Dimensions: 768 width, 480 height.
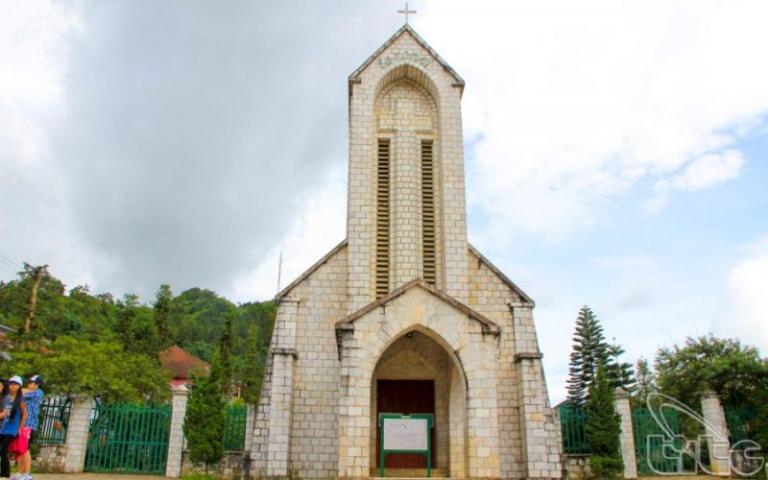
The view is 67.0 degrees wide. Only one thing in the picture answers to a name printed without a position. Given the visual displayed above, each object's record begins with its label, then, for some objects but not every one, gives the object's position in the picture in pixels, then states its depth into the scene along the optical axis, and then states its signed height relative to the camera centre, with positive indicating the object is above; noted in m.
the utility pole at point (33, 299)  20.70 +4.45
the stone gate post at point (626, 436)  15.43 -0.11
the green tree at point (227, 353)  36.97 +4.99
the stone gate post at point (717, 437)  15.88 -0.12
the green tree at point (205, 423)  14.91 +0.14
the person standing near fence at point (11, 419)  8.26 +0.11
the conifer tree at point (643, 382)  30.06 +2.81
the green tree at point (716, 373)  18.53 +1.96
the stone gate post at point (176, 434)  15.38 -0.14
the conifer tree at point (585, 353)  31.83 +4.13
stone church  12.02 +2.24
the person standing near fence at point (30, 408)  8.33 +0.27
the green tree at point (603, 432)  14.73 -0.01
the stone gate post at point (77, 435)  15.40 -0.19
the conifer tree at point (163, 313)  32.69 +6.31
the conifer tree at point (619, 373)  31.59 +3.08
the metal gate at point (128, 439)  15.70 -0.28
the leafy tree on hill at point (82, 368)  17.16 +1.75
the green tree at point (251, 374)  38.94 +3.69
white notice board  11.92 -0.07
